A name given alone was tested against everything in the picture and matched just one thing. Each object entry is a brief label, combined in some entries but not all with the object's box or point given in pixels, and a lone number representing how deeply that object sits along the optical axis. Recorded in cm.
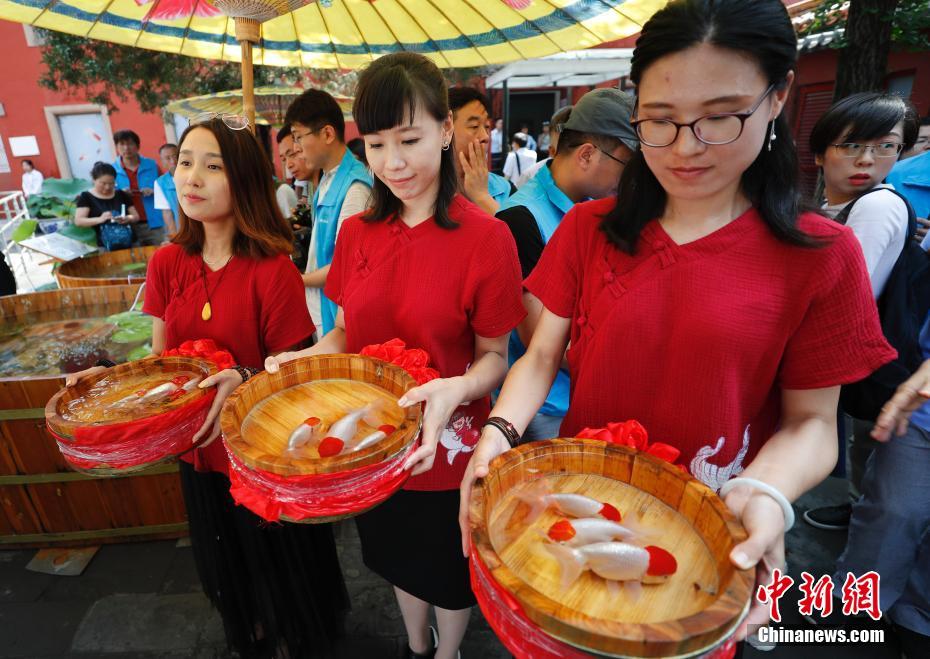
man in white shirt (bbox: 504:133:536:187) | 914
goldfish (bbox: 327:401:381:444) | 129
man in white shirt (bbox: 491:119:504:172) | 1317
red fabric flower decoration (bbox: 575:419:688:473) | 118
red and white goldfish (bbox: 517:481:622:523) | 107
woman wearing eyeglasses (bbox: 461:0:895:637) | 104
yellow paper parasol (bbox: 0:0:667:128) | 250
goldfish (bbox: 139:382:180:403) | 158
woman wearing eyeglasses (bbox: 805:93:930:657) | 223
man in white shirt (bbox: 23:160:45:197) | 1424
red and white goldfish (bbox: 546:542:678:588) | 94
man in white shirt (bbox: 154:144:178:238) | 638
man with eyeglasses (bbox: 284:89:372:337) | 285
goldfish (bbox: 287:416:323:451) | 128
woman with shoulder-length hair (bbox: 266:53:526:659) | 162
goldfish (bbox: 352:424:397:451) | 121
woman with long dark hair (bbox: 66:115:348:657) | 196
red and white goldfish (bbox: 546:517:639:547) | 101
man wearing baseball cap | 221
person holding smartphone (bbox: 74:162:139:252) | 594
